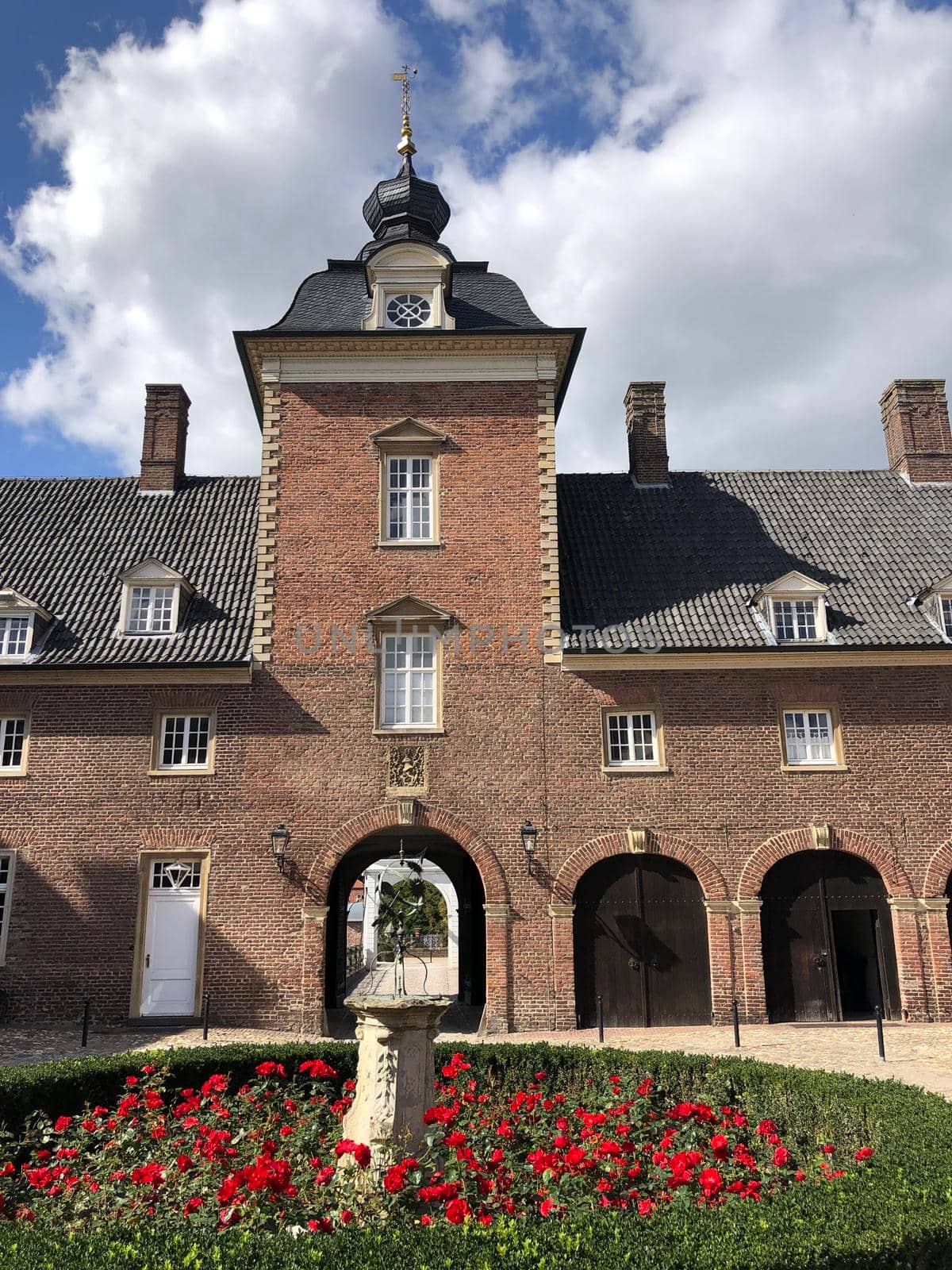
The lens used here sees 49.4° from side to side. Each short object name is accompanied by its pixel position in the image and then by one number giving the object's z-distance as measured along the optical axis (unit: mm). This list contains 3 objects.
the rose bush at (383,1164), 6645
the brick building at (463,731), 17859
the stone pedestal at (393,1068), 8203
